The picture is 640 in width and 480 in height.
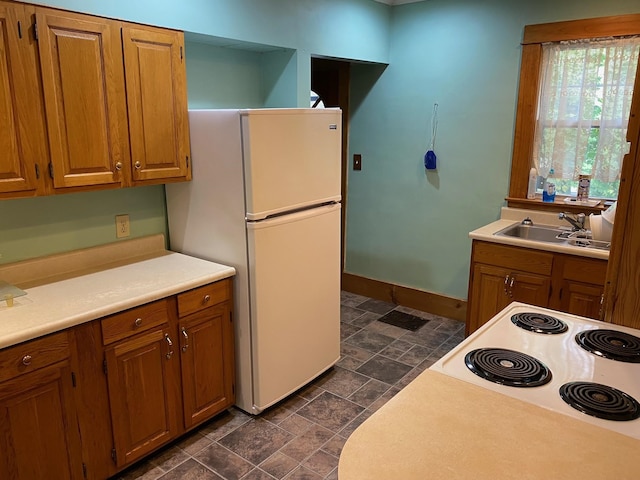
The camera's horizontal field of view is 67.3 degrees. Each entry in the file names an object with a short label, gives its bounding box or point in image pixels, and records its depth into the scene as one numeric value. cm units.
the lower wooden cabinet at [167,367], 207
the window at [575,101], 296
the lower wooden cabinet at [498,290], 292
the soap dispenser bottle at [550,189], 328
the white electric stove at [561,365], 122
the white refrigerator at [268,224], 237
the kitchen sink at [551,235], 282
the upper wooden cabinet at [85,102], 186
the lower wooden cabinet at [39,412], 172
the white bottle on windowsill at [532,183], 338
